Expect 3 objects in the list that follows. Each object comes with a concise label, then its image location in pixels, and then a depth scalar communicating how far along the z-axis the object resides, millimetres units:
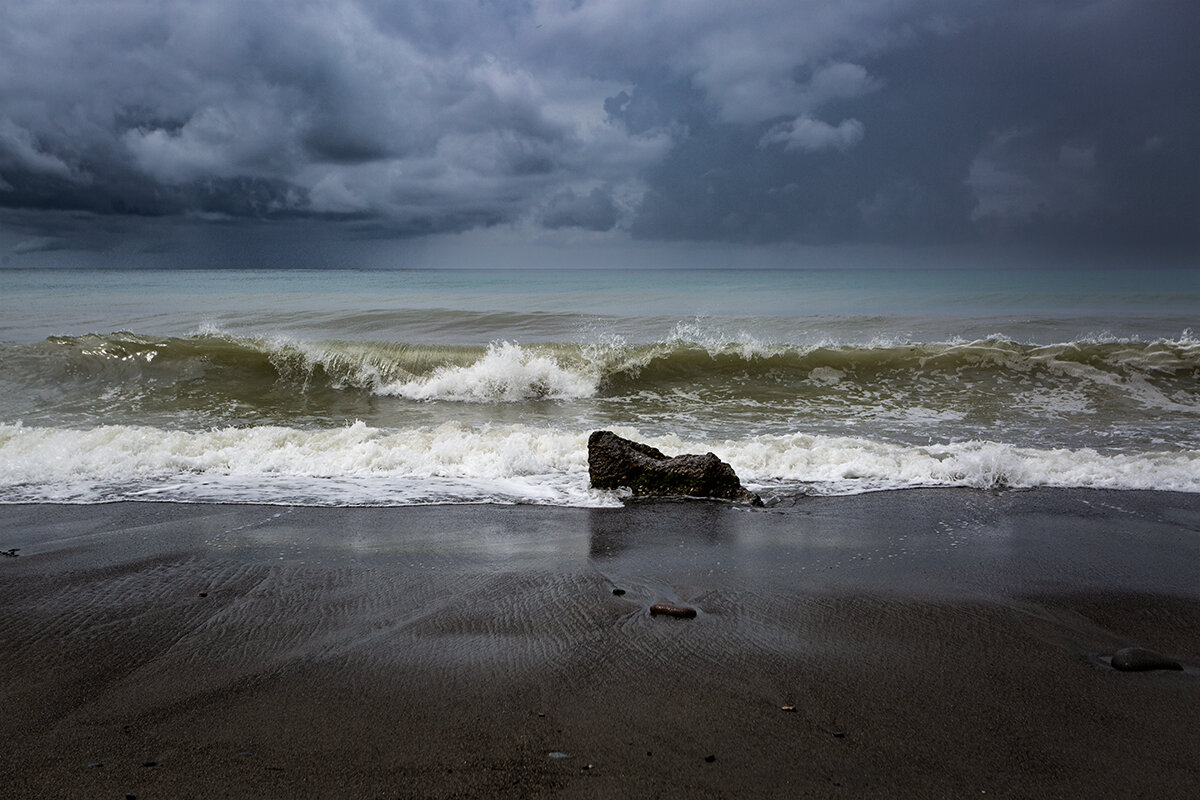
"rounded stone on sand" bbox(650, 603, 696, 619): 3600
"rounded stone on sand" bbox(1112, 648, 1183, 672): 3096
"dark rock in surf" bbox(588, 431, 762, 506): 6031
